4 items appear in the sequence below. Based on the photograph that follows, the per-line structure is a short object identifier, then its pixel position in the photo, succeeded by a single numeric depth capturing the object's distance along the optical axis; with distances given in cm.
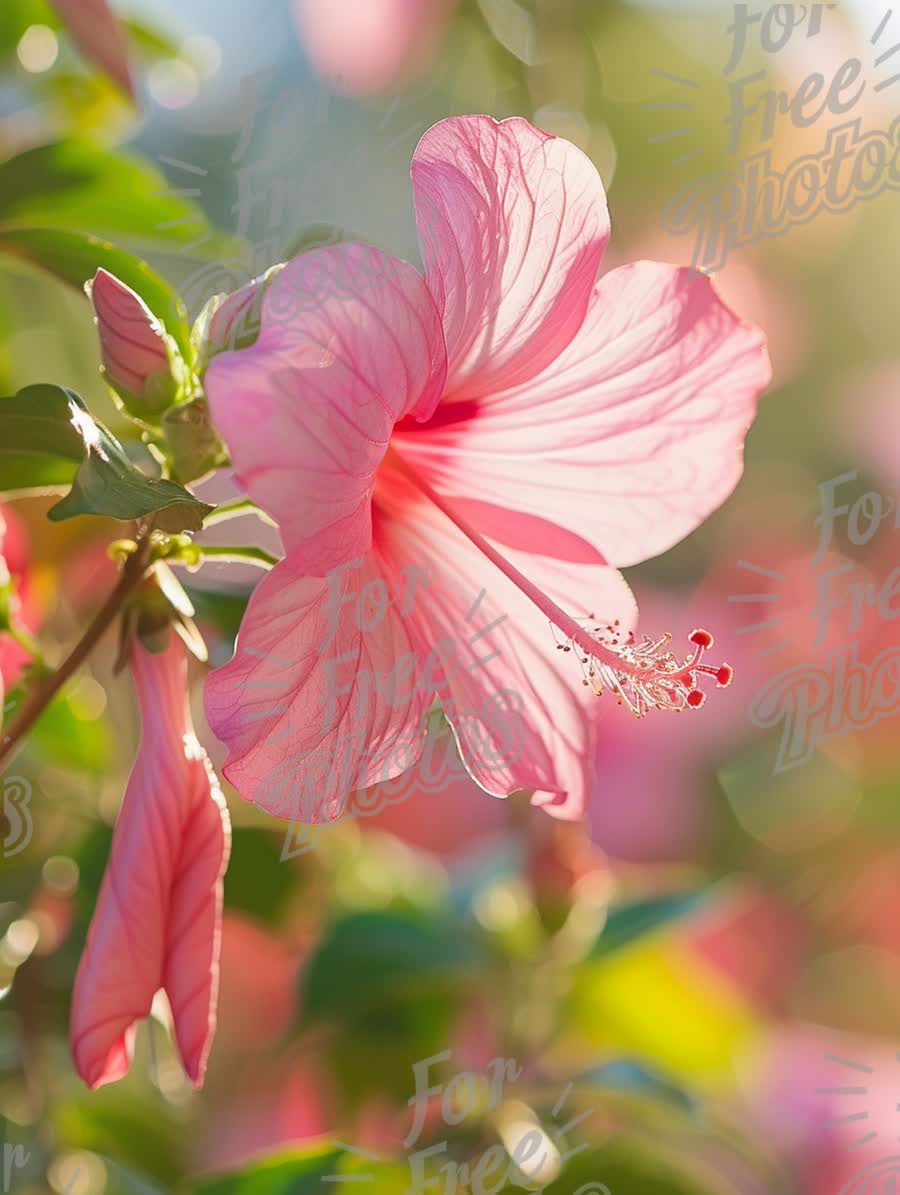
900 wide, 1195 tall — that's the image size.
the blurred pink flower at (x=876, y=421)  121
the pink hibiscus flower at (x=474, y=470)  49
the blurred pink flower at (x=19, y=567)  63
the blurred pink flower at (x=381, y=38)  95
